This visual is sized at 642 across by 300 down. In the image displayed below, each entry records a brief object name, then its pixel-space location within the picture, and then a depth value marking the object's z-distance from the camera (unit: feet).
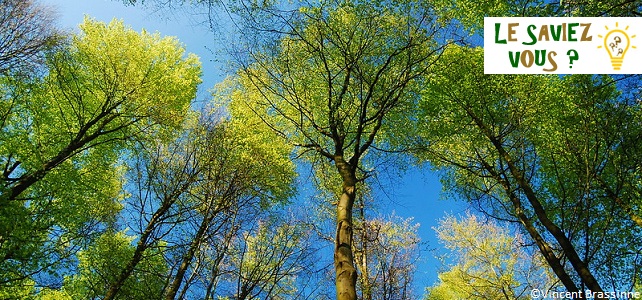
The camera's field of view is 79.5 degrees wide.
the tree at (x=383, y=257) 35.29
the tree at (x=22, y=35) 27.07
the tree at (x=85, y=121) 31.76
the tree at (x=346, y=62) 18.60
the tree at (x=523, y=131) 27.91
